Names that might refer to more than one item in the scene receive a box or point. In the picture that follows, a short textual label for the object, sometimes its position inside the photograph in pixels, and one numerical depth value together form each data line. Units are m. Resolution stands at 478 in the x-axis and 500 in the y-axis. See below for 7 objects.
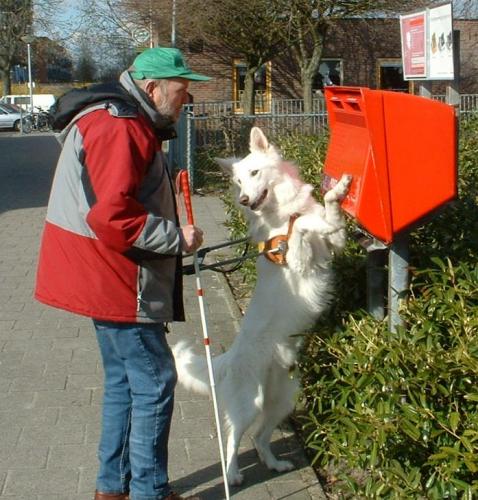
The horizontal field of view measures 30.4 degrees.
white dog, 4.62
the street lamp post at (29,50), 46.78
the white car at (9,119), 46.47
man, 3.61
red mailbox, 3.81
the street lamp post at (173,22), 23.38
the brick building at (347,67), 32.53
